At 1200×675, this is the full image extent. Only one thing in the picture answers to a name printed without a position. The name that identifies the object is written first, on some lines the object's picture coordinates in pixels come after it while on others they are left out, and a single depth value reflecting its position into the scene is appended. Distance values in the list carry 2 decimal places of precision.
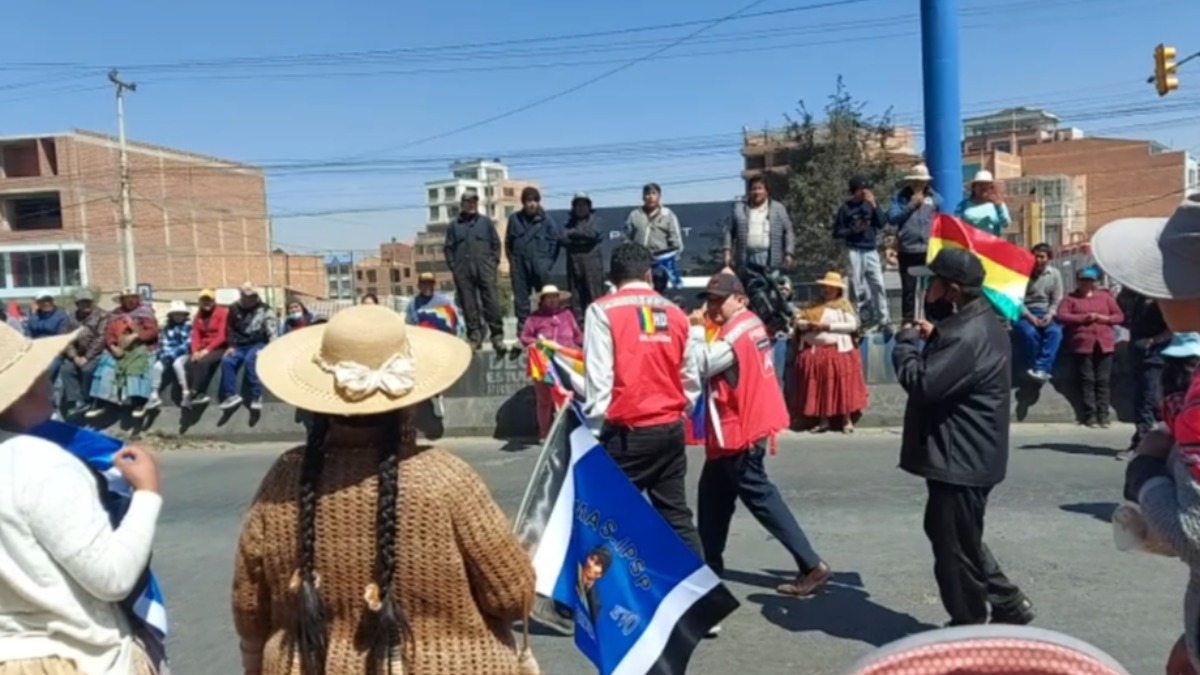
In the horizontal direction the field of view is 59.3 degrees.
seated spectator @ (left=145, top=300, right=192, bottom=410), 13.30
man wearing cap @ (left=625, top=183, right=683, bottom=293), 12.59
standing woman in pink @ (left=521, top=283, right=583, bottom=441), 11.49
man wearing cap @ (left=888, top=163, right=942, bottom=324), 11.27
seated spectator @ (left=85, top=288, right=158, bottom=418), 13.23
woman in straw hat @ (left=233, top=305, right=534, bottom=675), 2.49
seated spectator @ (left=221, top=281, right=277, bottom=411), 13.06
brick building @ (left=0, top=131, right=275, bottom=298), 69.00
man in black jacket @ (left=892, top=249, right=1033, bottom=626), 4.69
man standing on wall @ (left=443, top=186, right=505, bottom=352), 13.06
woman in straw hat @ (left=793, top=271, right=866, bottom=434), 11.29
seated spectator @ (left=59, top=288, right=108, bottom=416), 13.52
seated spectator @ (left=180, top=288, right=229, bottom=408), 13.18
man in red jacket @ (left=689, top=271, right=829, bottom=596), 5.73
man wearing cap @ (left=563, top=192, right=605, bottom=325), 12.55
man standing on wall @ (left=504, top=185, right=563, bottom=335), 12.88
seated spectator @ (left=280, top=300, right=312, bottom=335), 14.61
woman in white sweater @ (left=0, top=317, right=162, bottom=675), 2.47
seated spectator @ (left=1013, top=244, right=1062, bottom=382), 11.27
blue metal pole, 11.66
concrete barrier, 11.42
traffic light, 20.98
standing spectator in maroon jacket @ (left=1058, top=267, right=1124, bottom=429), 10.99
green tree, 33.97
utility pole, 48.84
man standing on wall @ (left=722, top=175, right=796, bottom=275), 12.04
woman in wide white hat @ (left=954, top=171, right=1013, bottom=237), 10.61
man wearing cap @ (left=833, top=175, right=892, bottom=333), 12.10
